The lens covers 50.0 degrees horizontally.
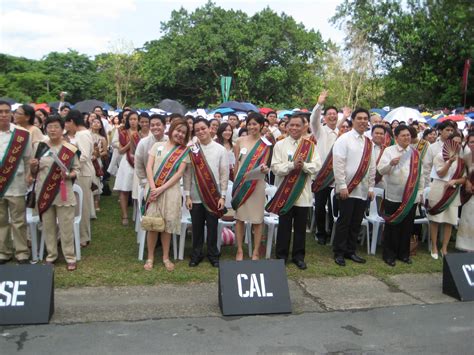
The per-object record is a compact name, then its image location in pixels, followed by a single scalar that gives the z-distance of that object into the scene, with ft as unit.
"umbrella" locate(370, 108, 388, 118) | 60.44
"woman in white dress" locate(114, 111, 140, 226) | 24.24
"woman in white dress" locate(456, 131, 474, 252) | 20.35
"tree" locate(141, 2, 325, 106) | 81.76
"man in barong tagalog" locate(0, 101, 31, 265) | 17.20
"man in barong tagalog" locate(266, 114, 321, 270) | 18.33
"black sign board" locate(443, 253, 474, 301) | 16.21
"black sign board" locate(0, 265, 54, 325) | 13.37
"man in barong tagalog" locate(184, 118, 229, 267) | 18.12
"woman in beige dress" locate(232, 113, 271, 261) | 18.52
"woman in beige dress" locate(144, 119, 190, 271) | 17.80
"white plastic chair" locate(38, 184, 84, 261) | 18.72
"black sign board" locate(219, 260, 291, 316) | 14.48
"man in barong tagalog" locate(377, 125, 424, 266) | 19.70
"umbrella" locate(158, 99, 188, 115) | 56.98
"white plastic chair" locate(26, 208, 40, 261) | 18.56
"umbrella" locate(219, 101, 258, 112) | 54.95
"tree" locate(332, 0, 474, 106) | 67.67
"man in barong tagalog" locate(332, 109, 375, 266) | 19.29
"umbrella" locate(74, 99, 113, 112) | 54.62
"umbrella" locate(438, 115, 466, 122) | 46.42
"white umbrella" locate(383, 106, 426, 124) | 43.56
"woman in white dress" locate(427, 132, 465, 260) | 20.40
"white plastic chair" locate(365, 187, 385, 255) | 21.34
